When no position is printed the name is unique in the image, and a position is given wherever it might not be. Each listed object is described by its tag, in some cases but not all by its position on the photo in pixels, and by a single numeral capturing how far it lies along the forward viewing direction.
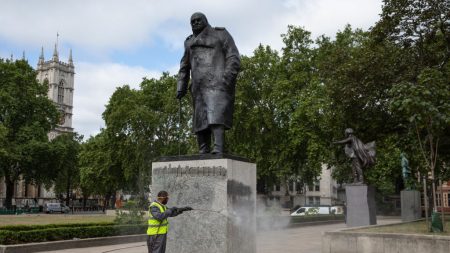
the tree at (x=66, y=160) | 47.38
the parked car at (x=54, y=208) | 53.03
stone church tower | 103.75
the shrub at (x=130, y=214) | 18.80
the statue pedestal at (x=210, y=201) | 7.48
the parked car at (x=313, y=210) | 38.00
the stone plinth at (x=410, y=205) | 24.58
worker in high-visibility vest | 7.23
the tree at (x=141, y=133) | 40.50
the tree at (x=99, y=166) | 45.59
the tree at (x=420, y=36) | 20.42
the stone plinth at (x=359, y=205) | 18.11
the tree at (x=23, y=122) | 43.44
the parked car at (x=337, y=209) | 42.59
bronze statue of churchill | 8.02
